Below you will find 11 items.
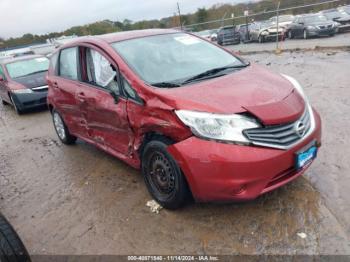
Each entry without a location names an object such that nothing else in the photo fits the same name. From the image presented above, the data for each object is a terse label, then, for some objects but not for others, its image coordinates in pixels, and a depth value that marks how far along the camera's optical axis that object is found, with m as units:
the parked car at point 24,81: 9.06
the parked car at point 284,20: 22.27
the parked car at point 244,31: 24.80
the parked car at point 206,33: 26.12
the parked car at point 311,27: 19.70
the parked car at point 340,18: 20.75
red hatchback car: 2.81
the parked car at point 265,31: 22.34
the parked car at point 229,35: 25.69
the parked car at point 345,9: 21.36
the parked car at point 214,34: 26.54
